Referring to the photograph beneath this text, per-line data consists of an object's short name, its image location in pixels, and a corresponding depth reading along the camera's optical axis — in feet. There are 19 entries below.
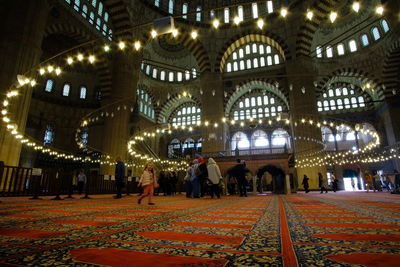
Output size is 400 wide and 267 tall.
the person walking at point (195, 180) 26.03
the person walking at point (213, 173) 24.68
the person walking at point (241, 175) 28.19
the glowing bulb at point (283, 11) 20.48
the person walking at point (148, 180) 16.25
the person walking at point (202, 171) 25.28
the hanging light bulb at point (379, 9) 18.57
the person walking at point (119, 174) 24.59
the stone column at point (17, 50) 32.45
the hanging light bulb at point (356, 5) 18.63
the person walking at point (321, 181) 42.62
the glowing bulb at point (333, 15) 19.80
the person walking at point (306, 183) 43.45
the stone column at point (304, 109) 51.01
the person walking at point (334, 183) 47.86
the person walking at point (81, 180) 33.24
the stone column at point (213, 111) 57.77
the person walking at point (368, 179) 43.89
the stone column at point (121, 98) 46.16
